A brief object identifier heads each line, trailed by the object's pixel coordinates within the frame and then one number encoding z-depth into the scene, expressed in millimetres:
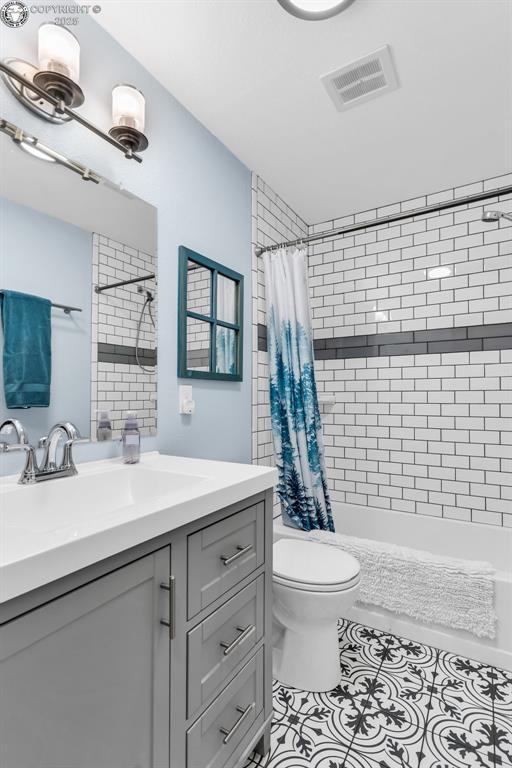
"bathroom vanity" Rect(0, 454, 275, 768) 655
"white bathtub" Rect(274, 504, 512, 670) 1759
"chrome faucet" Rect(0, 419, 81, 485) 1136
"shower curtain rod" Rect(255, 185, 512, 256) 1696
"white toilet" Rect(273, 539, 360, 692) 1561
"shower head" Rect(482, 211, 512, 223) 1843
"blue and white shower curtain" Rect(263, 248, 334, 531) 2326
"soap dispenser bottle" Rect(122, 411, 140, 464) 1460
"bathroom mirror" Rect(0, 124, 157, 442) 1194
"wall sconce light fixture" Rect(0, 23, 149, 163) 1155
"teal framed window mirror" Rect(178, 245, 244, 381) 1787
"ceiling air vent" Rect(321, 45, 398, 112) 1590
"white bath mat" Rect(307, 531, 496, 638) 1781
